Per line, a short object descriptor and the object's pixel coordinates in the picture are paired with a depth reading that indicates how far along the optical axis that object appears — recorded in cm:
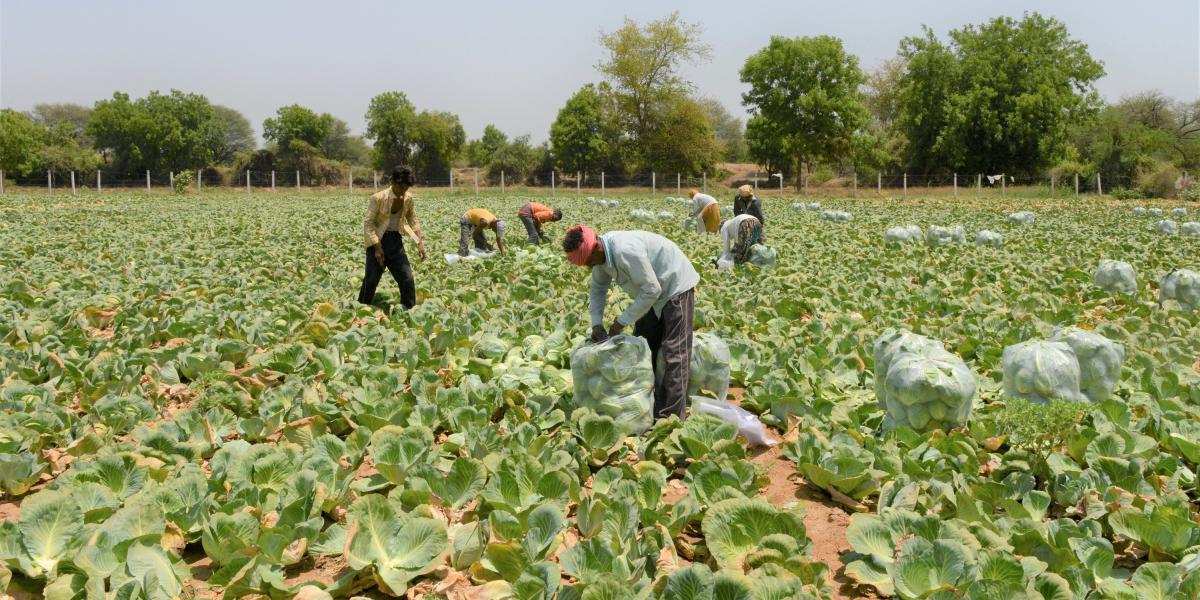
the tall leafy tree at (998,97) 4453
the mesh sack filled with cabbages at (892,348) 515
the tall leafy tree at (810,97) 4888
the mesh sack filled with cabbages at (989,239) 1467
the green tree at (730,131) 9119
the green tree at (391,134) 6322
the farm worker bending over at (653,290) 476
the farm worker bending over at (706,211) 1260
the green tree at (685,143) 5531
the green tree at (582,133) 5809
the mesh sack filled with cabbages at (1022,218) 1991
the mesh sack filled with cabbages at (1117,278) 941
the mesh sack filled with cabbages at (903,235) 1523
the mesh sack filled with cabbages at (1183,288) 841
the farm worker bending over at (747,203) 1274
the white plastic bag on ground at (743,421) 491
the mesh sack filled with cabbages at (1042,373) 488
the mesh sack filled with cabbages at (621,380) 484
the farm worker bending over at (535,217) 1355
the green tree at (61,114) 9219
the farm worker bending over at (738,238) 1166
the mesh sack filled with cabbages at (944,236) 1506
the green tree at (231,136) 7219
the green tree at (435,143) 6259
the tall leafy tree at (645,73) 5756
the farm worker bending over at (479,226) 1234
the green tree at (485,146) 7388
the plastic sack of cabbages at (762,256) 1169
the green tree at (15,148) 4712
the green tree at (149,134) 6206
